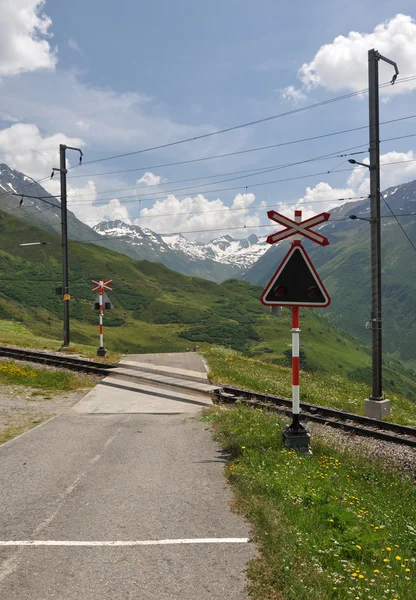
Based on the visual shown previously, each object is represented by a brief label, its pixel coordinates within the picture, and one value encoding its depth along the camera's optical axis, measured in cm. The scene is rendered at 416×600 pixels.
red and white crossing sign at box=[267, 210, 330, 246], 1067
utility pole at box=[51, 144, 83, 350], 3341
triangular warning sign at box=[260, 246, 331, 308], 1044
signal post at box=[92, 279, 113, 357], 2945
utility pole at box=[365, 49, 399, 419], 1950
